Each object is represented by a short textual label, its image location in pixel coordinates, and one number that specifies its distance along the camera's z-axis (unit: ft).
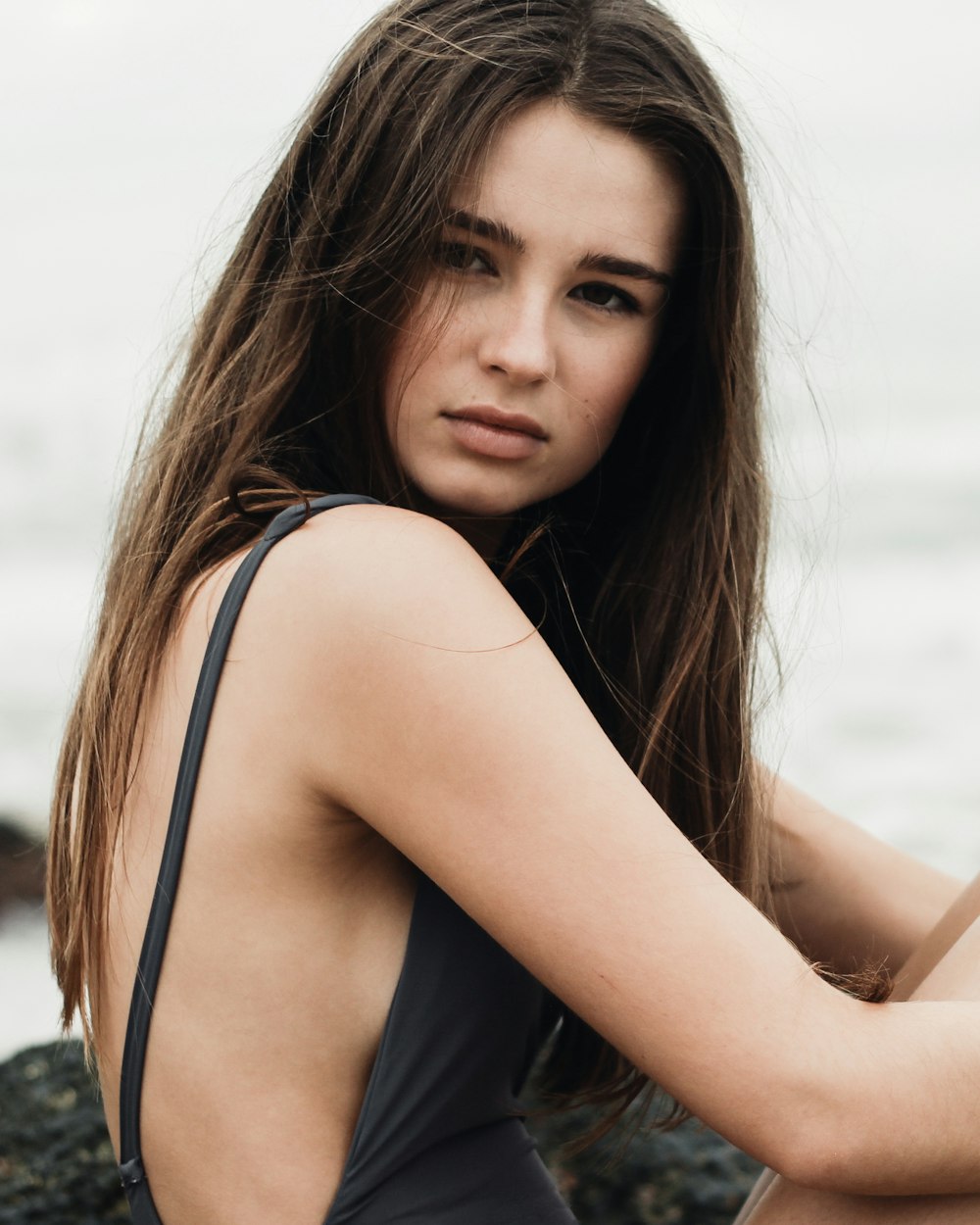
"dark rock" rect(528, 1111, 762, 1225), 8.47
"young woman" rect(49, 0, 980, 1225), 4.48
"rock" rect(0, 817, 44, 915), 17.58
